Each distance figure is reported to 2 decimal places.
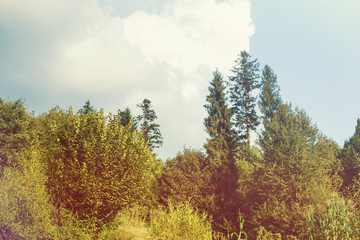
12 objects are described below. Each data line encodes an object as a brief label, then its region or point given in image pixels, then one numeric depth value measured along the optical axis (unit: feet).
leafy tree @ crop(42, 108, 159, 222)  29.99
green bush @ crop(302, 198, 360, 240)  24.50
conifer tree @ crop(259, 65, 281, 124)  93.66
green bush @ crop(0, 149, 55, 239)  26.58
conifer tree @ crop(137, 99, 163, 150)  120.16
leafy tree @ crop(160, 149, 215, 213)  58.54
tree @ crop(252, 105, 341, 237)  41.52
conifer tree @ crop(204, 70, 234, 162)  72.90
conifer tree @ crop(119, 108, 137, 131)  112.27
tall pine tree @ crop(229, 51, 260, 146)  99.76
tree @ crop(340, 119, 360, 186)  78.54
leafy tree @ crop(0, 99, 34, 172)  84.33
